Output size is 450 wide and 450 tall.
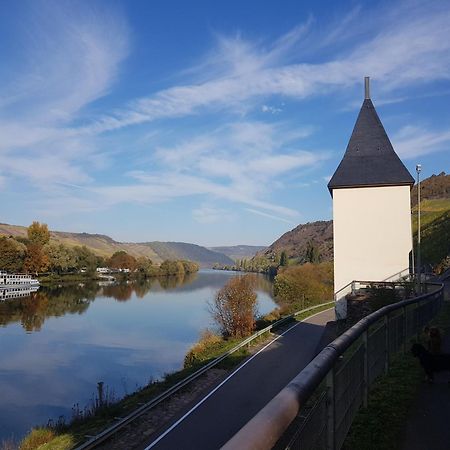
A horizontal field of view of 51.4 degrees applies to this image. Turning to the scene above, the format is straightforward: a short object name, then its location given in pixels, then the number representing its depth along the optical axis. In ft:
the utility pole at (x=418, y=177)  73.47
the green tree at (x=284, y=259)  495.08
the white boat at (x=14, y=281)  277.60
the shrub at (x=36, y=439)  43.14
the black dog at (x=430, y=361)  22.48
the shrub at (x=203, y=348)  79.82
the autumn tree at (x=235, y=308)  111.55
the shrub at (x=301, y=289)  174.91
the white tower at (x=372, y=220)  90.89
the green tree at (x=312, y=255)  357.61
